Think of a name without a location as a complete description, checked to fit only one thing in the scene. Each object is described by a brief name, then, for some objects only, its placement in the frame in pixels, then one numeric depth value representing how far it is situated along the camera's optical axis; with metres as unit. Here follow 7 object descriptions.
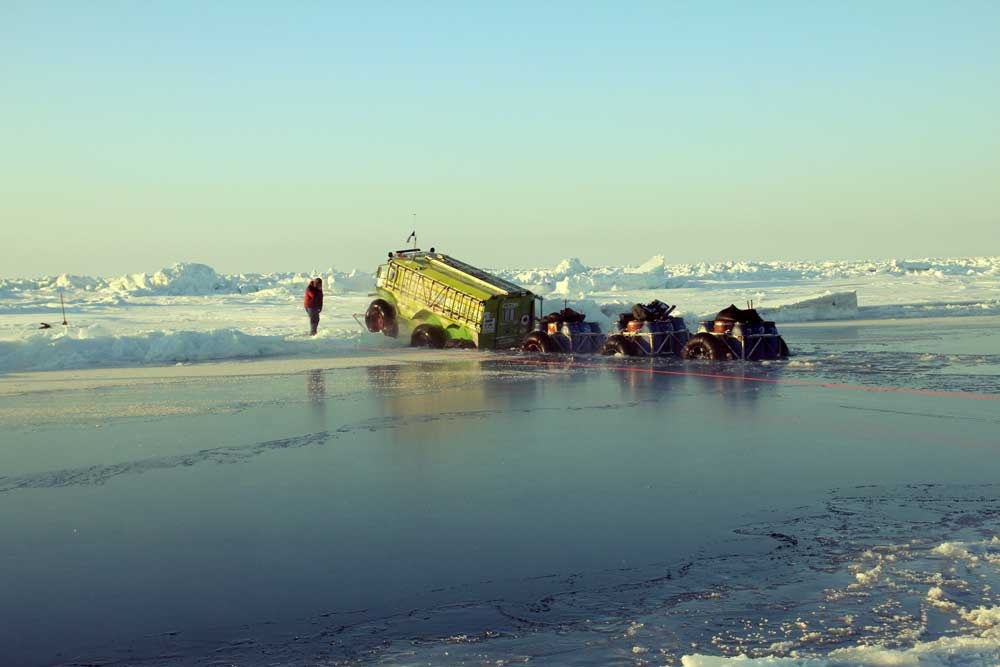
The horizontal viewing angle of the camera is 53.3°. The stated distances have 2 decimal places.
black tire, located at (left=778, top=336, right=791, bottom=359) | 22.10
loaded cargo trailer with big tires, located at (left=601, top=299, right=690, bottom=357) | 23.62
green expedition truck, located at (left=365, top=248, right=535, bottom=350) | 25.88
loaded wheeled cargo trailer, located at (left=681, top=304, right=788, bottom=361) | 22.02
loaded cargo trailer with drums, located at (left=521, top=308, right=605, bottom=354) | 25.09
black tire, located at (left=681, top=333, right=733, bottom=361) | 22.28
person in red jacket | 28.95
